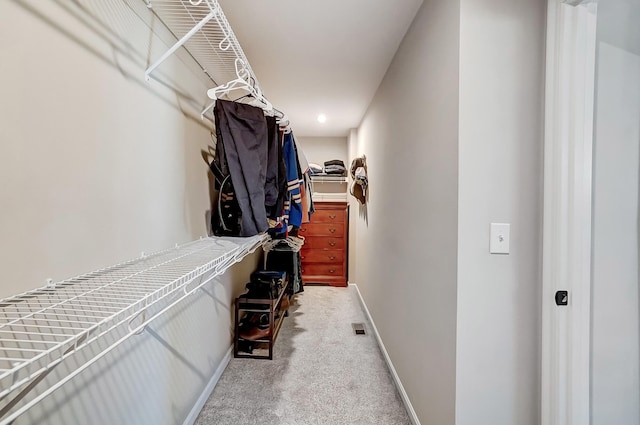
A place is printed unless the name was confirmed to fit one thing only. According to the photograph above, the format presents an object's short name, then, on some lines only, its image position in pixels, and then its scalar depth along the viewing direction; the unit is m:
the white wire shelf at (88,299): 0.61
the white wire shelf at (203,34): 1.20
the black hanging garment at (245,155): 1.41
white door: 1.06
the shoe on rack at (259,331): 2.40
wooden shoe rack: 2.37
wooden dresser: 4.34
